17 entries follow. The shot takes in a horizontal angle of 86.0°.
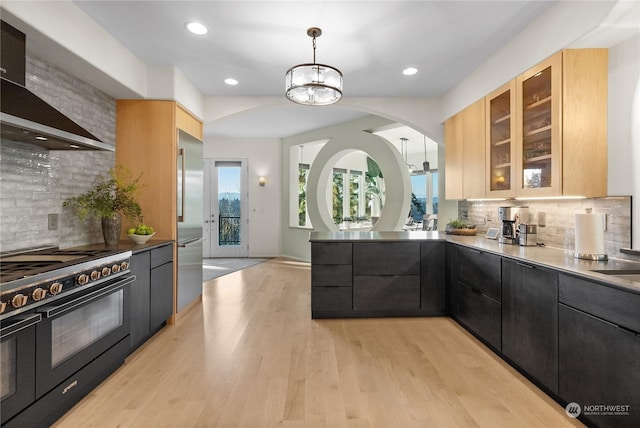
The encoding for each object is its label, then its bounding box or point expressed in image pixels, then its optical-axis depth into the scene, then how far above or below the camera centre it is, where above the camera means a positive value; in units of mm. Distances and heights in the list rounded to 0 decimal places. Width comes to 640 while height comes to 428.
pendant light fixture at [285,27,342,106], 2797 +1101
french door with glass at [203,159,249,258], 8367 +139
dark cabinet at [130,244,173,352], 2900 -730
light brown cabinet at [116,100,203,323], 3803 +682
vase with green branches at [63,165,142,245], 3119 +91
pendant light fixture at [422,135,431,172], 8883 +1238
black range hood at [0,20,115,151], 2088 +676
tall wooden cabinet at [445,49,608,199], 2498 +693
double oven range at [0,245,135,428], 1667 -669
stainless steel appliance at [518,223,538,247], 3088 -187
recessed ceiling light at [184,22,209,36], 2903 +1606
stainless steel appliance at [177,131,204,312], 3953 -52
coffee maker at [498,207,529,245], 3242 -105
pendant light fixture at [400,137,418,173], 9336 +2016
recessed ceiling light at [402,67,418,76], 3844 +1631
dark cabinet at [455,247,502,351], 2785 -713
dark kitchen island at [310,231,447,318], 3762 -674
